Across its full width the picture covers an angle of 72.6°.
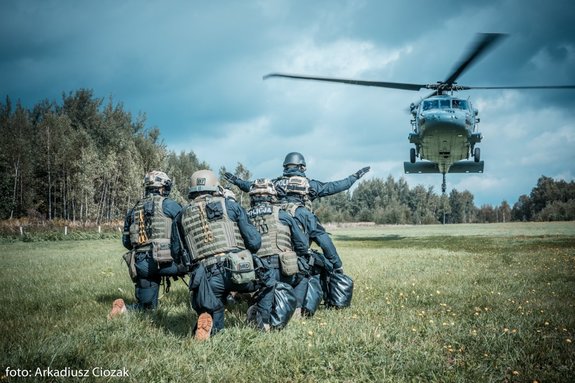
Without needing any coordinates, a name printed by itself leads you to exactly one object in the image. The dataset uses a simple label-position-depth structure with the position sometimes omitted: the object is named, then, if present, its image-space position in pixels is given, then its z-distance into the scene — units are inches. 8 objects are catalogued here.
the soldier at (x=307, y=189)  271.1
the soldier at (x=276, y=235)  250.8
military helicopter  747.0
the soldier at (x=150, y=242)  255.9
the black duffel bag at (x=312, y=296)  264.5
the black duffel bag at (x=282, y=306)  219.1
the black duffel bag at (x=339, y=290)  280.7
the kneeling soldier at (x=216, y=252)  202.5
